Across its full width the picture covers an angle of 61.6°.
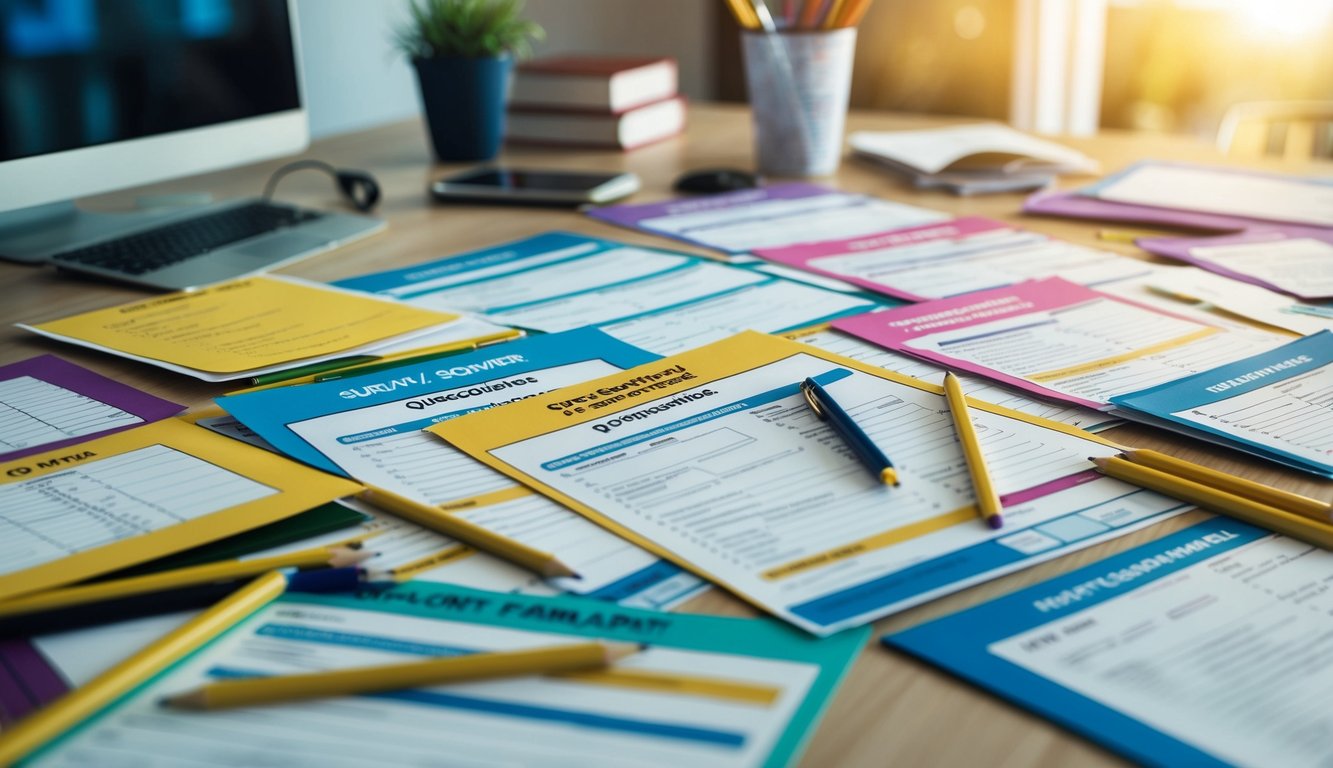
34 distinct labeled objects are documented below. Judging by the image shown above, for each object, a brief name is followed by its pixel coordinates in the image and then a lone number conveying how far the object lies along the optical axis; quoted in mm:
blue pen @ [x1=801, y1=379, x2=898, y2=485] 595
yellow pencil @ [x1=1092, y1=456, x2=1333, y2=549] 549
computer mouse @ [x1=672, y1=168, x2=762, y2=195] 1312
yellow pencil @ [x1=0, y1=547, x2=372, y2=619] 487
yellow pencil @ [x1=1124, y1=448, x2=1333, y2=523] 557
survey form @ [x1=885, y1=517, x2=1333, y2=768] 420
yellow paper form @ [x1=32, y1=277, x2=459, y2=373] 790
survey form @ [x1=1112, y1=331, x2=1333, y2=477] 647
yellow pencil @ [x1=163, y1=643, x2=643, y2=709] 428
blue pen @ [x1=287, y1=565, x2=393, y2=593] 512
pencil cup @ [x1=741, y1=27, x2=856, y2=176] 1308
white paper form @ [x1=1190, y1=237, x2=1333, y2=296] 937
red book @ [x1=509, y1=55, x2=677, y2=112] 1518
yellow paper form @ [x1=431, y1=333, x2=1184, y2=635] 524
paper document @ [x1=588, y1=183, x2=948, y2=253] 1127
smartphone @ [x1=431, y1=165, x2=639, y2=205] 1264
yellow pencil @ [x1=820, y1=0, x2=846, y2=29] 1297
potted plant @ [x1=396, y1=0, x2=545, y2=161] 1376
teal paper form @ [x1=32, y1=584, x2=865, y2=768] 410
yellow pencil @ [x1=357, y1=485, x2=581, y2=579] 520
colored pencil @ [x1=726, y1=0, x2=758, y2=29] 1302
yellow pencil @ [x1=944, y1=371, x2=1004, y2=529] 562
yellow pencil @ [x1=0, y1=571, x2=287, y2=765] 402
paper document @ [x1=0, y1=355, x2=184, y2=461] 679
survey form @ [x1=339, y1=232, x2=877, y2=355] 869
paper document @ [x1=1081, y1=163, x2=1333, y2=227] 1159
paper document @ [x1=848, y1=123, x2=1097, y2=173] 1337
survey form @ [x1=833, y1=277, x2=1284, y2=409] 746
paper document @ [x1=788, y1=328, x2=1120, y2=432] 692
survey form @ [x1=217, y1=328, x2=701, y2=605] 539
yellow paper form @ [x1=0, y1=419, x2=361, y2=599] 531
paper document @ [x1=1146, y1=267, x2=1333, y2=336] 855
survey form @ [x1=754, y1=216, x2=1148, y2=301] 966
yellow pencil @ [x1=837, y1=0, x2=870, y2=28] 1299
